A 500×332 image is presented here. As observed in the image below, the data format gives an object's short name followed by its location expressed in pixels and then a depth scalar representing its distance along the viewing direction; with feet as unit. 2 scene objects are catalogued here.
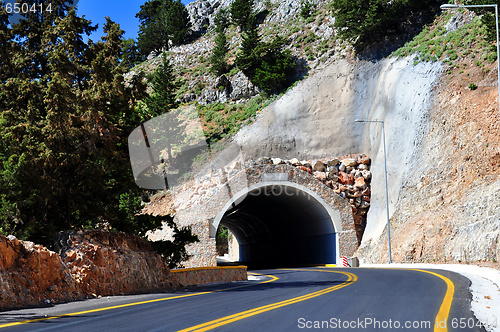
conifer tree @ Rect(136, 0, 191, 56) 356.59
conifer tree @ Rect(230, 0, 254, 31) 307.58
